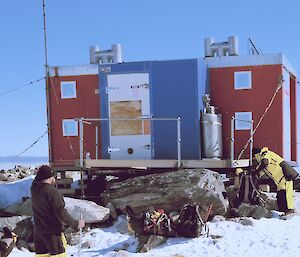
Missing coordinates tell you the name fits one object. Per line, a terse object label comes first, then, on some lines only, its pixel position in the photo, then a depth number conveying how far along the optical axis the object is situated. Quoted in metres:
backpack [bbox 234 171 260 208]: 12.89
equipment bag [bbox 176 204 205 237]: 10.55
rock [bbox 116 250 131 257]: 9.98
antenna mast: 15.90
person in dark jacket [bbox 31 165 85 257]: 7.38
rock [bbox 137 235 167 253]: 10.22
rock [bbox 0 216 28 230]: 12.17
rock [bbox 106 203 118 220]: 12.54
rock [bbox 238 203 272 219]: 12.22
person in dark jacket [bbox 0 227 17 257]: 9.46
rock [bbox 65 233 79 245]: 11.38
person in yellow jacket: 12.48
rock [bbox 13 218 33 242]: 11.95
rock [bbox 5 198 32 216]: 13.35
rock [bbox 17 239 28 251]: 11.41
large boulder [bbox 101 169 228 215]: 12.05
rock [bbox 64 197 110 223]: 12.11
